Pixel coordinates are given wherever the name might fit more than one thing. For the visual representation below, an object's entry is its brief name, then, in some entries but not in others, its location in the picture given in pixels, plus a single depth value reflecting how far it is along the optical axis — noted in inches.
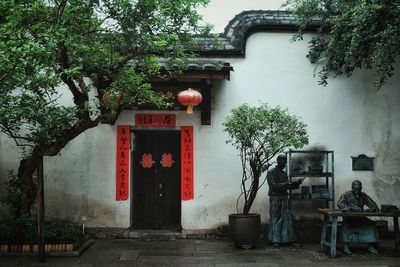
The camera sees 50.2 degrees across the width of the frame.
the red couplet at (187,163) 413.1
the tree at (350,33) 307.7
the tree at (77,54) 228.5
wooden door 429.4
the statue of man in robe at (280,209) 372.2
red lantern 355.3
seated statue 339.9
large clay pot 359.6
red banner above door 416.2
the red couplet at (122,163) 412.8
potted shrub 353.4
